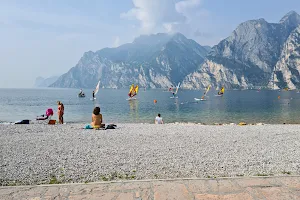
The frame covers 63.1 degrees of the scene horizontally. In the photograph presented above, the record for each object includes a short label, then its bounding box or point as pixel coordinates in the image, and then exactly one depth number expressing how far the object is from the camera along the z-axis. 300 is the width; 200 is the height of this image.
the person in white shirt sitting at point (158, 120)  29.70
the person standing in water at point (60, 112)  28.12
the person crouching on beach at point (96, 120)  20.49
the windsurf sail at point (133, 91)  102.61
